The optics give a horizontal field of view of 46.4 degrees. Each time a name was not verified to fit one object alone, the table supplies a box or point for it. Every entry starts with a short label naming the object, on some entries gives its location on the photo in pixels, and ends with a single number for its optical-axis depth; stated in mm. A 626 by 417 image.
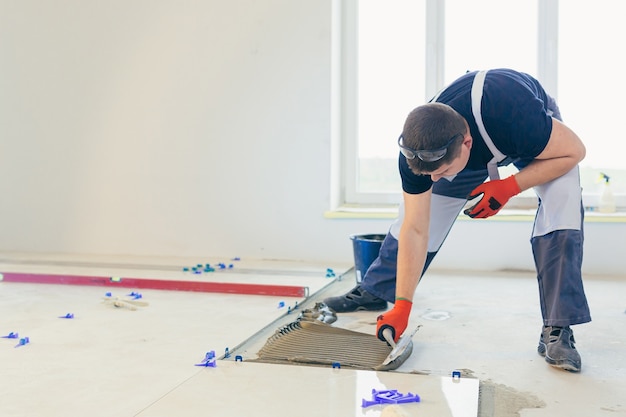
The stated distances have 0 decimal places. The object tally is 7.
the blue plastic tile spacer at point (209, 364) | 2088
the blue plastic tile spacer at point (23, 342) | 2348
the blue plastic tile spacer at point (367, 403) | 1750
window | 4188
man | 1948
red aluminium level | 3244
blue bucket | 3209
